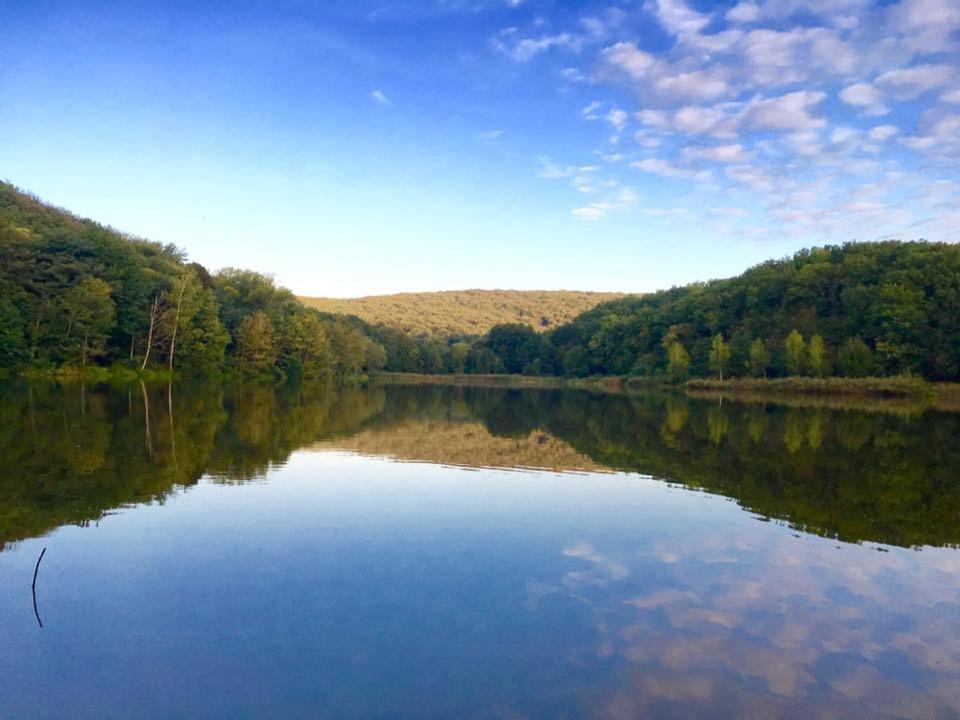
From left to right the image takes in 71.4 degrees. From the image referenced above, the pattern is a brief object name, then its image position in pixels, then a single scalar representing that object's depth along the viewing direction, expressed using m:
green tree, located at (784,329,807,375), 74.69
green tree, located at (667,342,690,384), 92.44
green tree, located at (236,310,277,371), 76.62
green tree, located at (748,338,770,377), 81.56
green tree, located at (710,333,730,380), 86.75
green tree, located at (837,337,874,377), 69.44
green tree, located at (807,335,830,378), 72.25
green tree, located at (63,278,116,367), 55.16
